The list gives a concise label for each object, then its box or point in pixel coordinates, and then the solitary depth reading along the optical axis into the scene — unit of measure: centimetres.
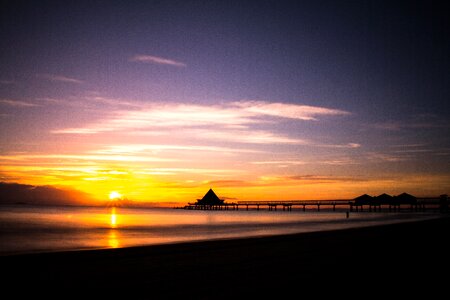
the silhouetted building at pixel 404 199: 8788
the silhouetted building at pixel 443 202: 7069
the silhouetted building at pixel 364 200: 9350
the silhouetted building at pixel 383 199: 9186
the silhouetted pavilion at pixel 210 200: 13102
